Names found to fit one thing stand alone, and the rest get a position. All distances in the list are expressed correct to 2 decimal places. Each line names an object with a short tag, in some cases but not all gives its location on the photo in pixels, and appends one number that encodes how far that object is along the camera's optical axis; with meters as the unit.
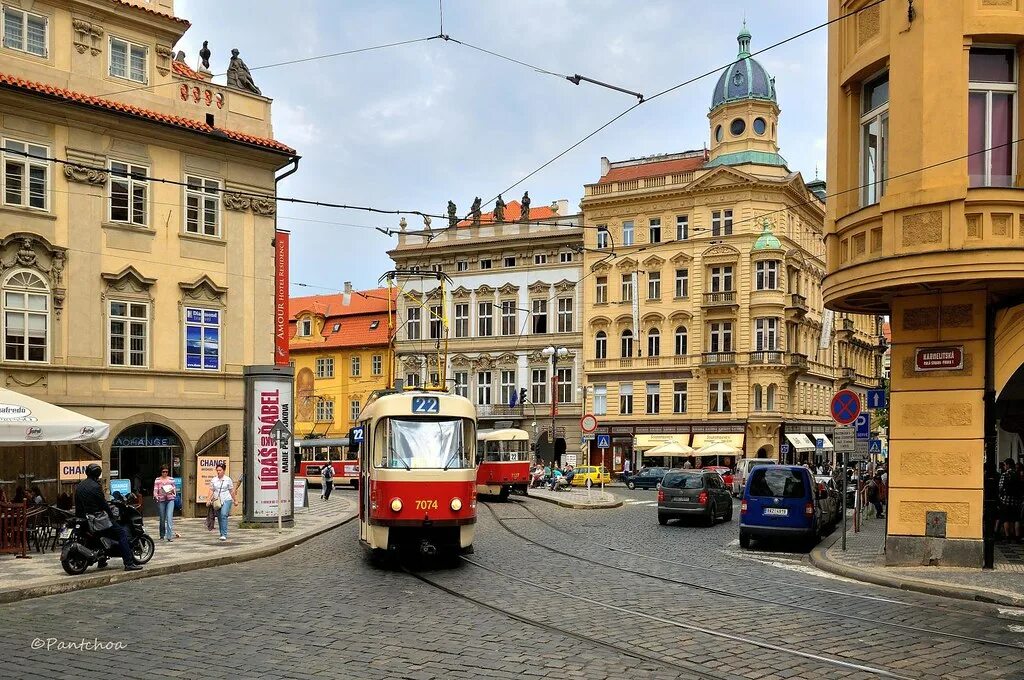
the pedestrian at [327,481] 40.72
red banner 30.41
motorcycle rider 15.86
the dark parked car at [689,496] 27.95
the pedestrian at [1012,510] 21.00
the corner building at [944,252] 15.70
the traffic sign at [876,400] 20.81
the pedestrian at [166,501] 21.12
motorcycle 15.49
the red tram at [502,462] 40.41
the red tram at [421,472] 16.30
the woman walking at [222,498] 21.59
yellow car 52.82
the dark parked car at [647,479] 54.44
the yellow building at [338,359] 73.94
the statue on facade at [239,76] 30.62
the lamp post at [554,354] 48.87
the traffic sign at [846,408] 20.14
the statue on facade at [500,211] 69.00
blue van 21.08
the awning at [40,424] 18.30
